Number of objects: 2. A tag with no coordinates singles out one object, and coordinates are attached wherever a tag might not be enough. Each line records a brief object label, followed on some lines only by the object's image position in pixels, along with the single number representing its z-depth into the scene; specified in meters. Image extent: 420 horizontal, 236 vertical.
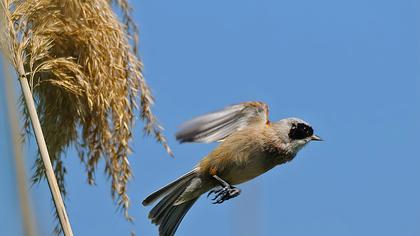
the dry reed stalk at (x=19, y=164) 3.28
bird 4.43
